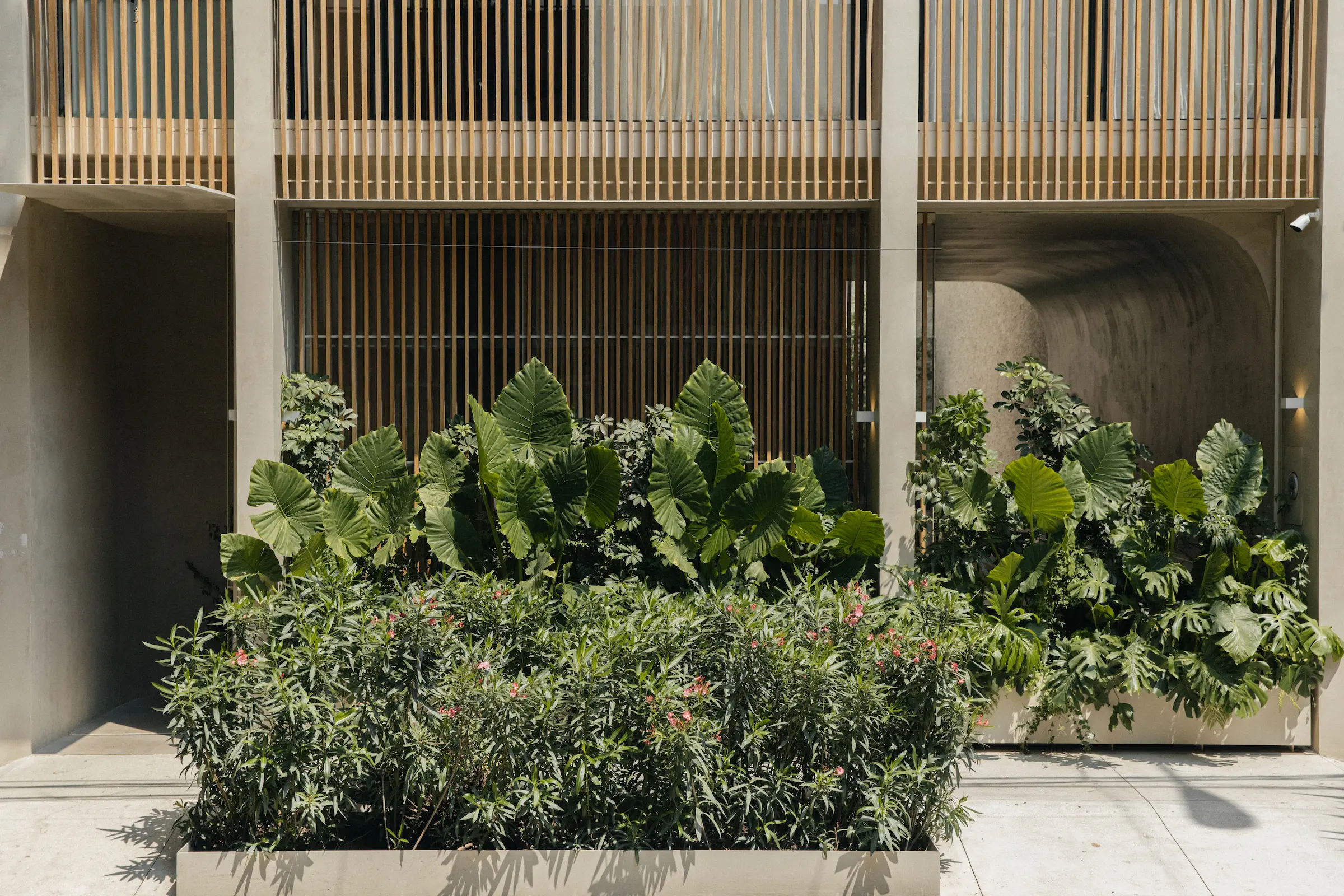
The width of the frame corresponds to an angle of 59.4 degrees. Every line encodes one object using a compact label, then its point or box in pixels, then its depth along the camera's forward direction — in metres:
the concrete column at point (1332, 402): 8.27
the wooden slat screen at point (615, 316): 8.97
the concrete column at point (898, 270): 8.41
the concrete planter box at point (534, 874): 5.77
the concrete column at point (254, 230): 8.34
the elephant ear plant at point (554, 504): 7.88
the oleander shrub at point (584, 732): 5.66
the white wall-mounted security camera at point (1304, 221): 8.28
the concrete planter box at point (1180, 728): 8.45
